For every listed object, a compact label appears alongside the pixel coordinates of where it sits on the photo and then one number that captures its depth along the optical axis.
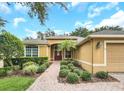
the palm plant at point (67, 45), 10.98
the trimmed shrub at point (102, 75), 4.78
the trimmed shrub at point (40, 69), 6.52
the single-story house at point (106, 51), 5.84
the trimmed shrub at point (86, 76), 4.52
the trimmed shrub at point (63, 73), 4.97
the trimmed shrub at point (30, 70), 6.08
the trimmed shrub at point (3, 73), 6.12
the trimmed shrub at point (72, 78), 4.30
